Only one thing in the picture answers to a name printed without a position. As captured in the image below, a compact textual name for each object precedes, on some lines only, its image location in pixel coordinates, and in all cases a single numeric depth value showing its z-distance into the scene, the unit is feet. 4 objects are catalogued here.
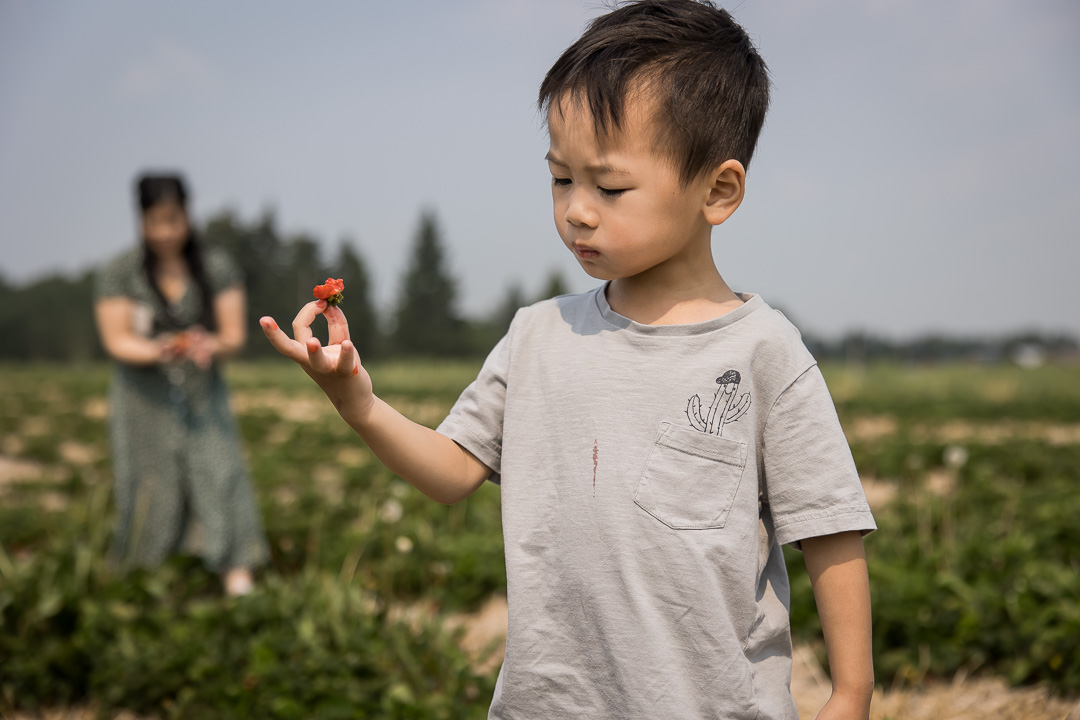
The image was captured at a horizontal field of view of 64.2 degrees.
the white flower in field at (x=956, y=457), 13.82
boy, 4.09
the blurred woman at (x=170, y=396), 13.47
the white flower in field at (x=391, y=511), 11.55
